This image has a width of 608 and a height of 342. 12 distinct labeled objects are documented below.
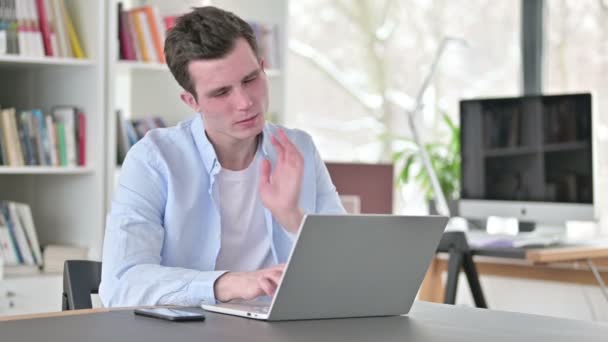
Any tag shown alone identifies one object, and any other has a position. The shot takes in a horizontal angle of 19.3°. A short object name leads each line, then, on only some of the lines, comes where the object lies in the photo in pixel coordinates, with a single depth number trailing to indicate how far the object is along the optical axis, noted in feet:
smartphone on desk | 9.02
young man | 10.81
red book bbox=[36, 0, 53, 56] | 20.45
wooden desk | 19.26
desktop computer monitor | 21.14
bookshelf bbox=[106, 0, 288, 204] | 21.32
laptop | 8.98
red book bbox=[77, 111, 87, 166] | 20.93
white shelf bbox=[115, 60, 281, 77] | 21.23
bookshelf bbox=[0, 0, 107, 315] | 20.20
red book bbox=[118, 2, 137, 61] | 21.45
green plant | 26.46
